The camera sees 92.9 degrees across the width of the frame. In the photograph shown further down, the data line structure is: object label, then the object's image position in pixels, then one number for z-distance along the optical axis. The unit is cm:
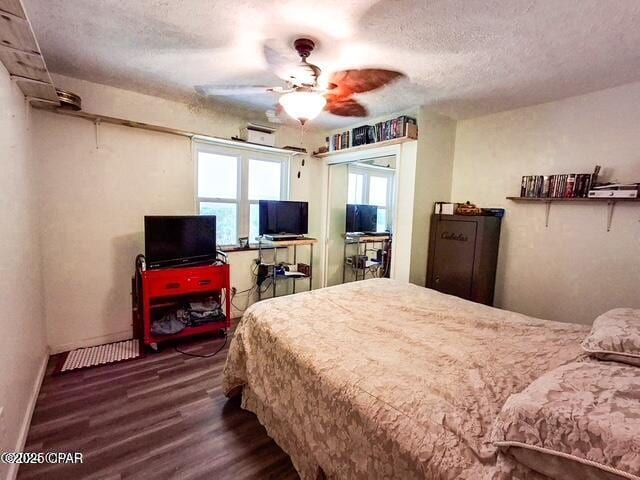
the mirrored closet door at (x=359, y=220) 435
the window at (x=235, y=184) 341
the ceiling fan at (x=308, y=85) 192
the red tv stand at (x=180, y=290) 263
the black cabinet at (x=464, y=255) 290
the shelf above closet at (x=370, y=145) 301
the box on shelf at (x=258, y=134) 338
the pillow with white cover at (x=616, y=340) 117
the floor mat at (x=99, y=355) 245
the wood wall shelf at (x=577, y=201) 230
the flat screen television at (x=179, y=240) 267
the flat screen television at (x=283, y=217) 362
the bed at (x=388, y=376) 97
